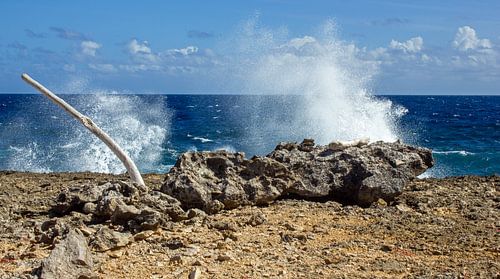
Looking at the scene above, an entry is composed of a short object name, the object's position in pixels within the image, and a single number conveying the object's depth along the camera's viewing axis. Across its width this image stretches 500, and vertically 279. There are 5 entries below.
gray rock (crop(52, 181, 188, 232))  8.14
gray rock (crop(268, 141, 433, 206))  10.06
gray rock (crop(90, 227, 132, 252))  7.22
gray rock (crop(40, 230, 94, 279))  6.00
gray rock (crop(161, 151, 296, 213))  9.22
